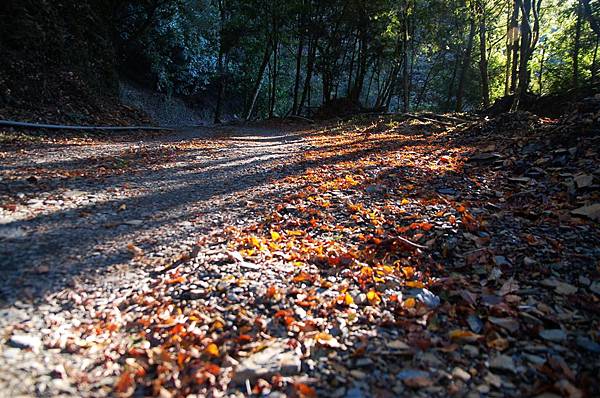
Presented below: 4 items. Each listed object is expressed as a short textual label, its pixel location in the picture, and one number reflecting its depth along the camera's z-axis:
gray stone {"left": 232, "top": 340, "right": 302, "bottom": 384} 1.54
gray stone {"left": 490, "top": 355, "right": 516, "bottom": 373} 1.63
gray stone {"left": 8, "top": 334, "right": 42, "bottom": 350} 1.58
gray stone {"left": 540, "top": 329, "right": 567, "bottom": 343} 1.80
